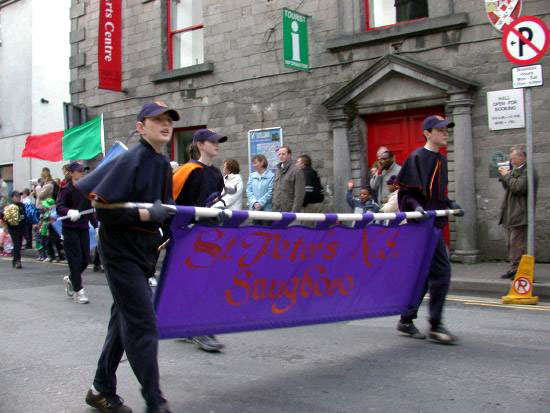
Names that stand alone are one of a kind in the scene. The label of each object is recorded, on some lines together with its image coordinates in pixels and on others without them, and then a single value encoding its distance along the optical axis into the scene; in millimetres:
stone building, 11594
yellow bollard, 8133
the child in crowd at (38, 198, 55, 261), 14328
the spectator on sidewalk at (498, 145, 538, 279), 9406
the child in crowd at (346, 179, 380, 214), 10612
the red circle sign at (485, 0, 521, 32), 8977
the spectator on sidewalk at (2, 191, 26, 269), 13375
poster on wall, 14282
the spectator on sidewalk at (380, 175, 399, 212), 9094
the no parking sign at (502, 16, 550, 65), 8469
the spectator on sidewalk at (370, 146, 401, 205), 10520
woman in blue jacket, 11523
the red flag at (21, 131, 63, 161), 18500
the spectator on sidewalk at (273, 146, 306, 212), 11562
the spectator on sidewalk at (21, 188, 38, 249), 16192
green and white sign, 13062
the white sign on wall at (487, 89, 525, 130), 11148
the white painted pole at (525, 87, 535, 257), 8594
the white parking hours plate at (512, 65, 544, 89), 8383
